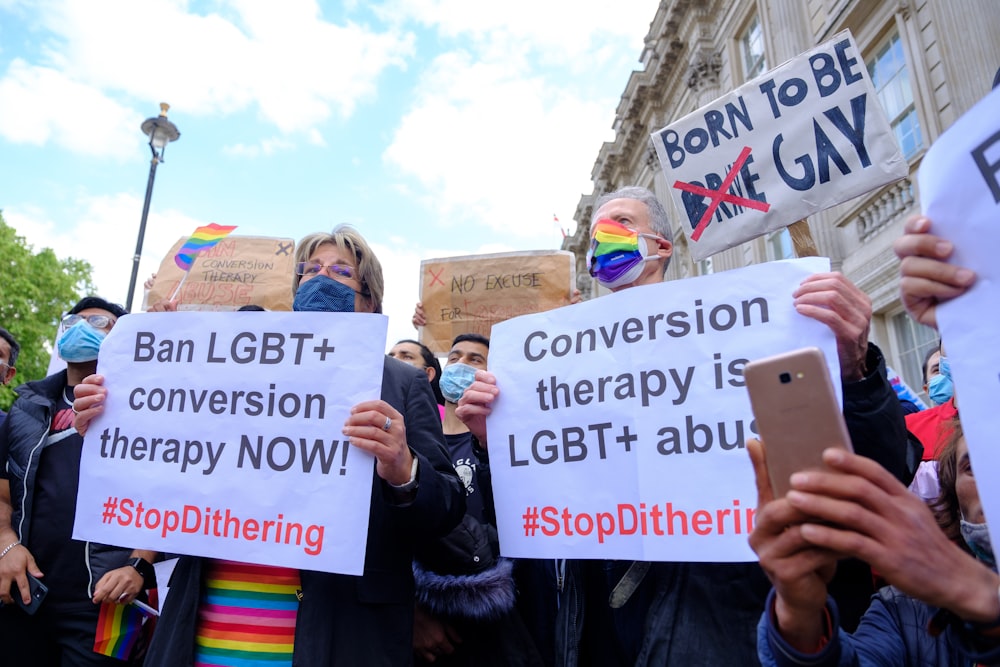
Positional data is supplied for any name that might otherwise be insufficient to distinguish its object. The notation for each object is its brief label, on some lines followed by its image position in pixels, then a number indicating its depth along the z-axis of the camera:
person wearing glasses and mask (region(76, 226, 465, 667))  1.96
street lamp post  10.06
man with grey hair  1.65
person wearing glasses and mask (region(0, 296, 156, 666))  2.71
